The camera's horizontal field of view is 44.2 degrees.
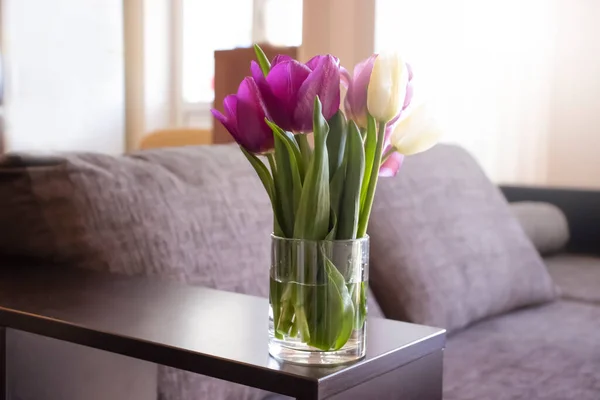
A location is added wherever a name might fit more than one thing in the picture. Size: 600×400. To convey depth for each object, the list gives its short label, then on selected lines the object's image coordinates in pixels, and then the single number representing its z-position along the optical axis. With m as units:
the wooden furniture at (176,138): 2.45
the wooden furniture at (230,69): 1.88
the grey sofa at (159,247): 0.92
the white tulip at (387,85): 0.65
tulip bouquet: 0.64
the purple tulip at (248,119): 0.67
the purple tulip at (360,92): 0.68
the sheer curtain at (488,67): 2.78
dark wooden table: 0.66
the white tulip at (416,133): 0.69
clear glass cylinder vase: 0.65
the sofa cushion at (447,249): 1.44
